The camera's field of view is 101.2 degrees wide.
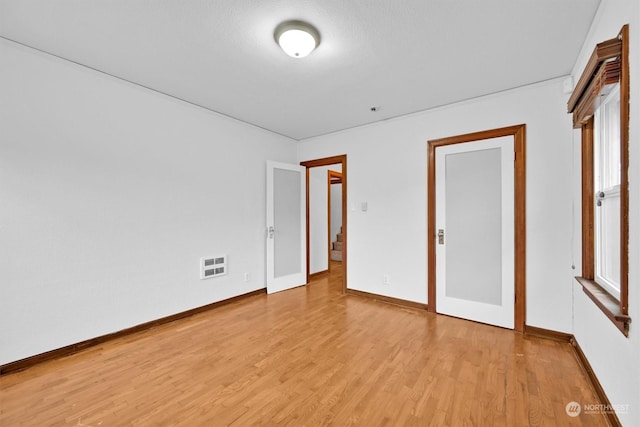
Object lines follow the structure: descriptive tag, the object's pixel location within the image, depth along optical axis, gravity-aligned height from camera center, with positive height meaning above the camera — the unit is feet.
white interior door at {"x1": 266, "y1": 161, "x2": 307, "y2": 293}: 13.83 -0.69
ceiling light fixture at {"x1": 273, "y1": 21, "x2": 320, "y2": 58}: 6.28 +4.35
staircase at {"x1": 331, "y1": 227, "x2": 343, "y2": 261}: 23.11 -3.21
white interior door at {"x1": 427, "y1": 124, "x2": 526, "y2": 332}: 9.09 -0.46
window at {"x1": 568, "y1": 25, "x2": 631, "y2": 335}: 4.65 +1.01
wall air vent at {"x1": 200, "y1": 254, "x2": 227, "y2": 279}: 11.14 -2.28
